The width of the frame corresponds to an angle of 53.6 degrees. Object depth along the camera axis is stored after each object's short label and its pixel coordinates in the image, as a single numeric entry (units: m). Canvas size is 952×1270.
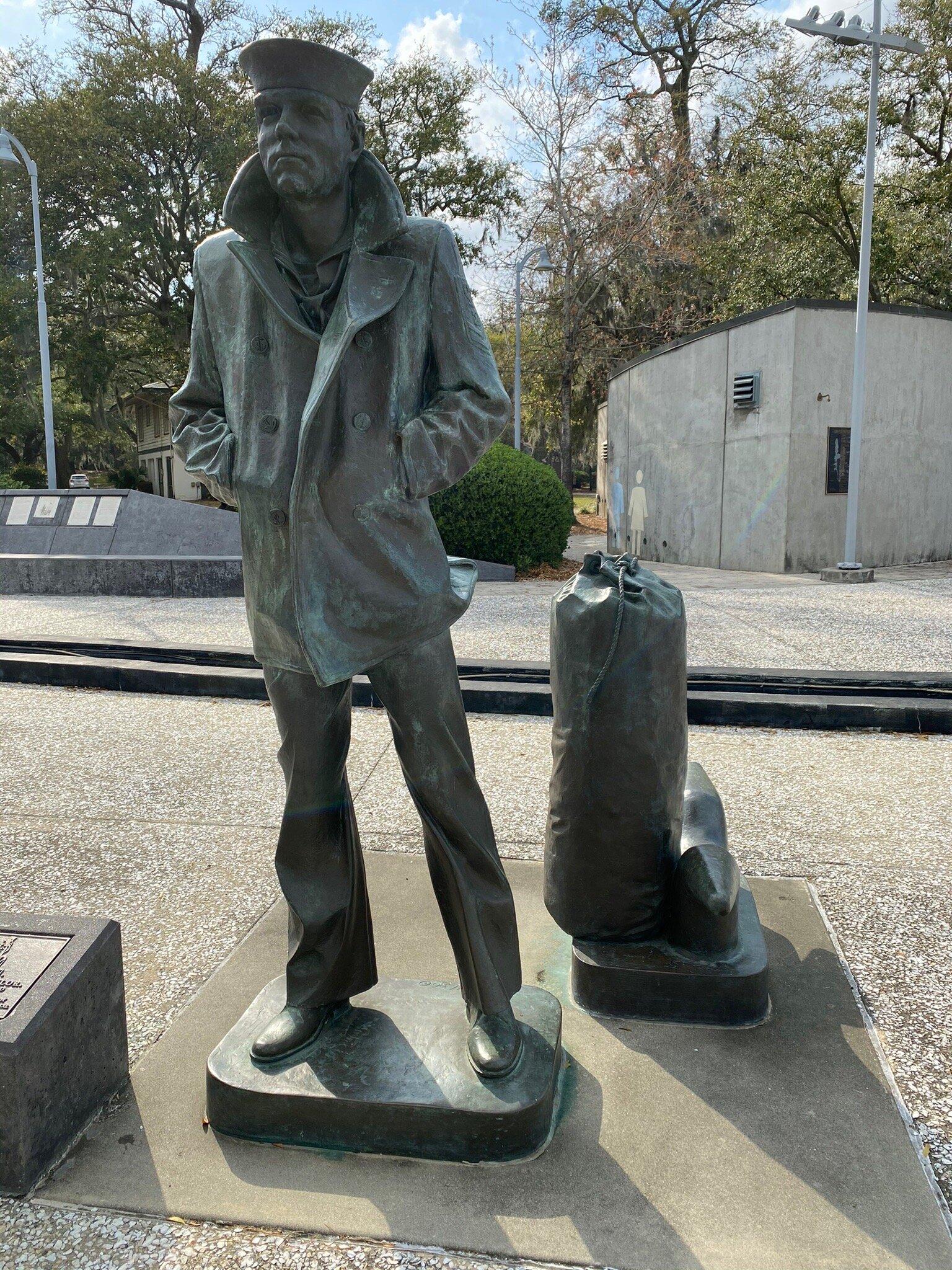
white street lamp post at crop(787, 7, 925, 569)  12.00
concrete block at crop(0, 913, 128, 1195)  1.93
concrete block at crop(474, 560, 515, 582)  13.36
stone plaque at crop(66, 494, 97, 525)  13.72
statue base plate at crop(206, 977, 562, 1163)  2.03
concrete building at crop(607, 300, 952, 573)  13.77
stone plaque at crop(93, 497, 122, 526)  13.61
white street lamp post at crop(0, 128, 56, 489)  17.39
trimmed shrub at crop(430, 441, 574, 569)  13.45
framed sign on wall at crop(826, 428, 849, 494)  13.87
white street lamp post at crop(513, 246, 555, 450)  21.38
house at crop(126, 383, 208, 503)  42.91
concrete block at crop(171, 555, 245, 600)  10.98
